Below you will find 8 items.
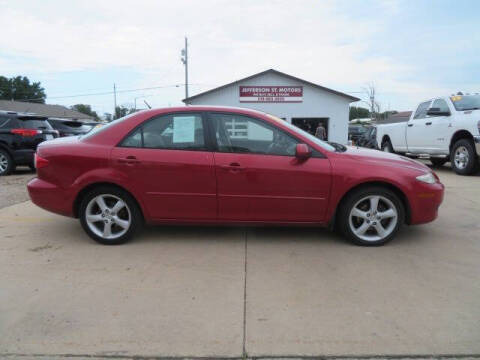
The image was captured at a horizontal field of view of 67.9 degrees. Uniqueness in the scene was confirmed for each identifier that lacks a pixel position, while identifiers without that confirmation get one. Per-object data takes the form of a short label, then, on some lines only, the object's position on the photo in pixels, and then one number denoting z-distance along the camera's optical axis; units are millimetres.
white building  21484
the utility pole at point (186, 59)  27869
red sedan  3855
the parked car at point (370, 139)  15841
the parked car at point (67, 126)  11992
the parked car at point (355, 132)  26875
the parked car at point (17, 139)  9109
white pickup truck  8328
